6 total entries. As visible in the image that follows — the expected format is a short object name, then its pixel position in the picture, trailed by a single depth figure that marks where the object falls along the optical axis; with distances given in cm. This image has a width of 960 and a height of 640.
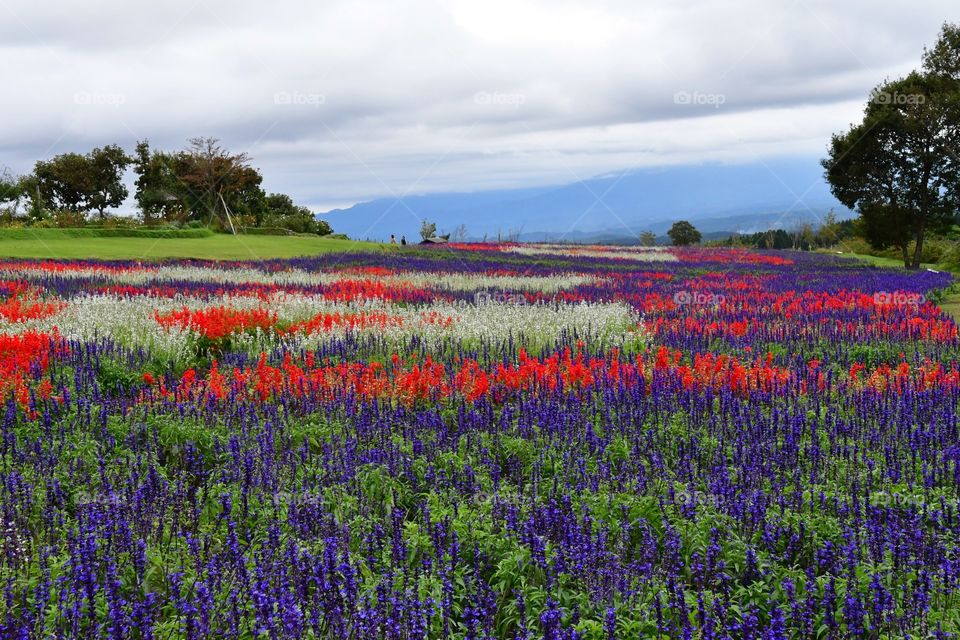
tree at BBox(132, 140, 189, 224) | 6331
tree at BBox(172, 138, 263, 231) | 6009
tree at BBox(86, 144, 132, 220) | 6825
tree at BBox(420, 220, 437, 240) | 5519
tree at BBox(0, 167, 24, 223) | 5832
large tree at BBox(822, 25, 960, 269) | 3497
